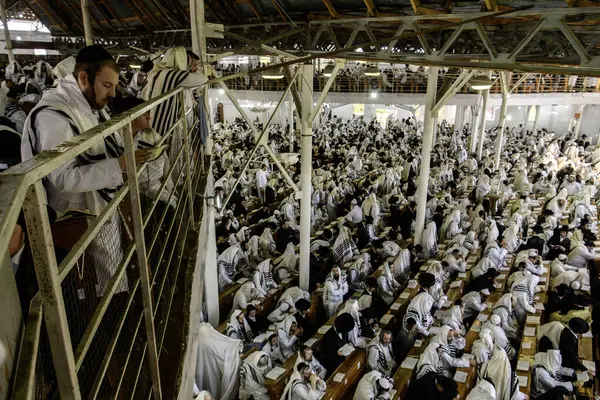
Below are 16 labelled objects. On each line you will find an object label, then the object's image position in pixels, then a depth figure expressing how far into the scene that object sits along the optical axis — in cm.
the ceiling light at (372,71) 1283
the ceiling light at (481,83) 866
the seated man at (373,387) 641
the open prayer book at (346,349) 745
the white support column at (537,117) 2844
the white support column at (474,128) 2191
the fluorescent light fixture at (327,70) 1225
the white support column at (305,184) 934
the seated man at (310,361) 661
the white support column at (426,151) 1083
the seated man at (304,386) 614
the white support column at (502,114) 1705
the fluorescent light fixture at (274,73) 1091
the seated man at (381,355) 736
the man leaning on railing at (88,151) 178
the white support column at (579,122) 2852
